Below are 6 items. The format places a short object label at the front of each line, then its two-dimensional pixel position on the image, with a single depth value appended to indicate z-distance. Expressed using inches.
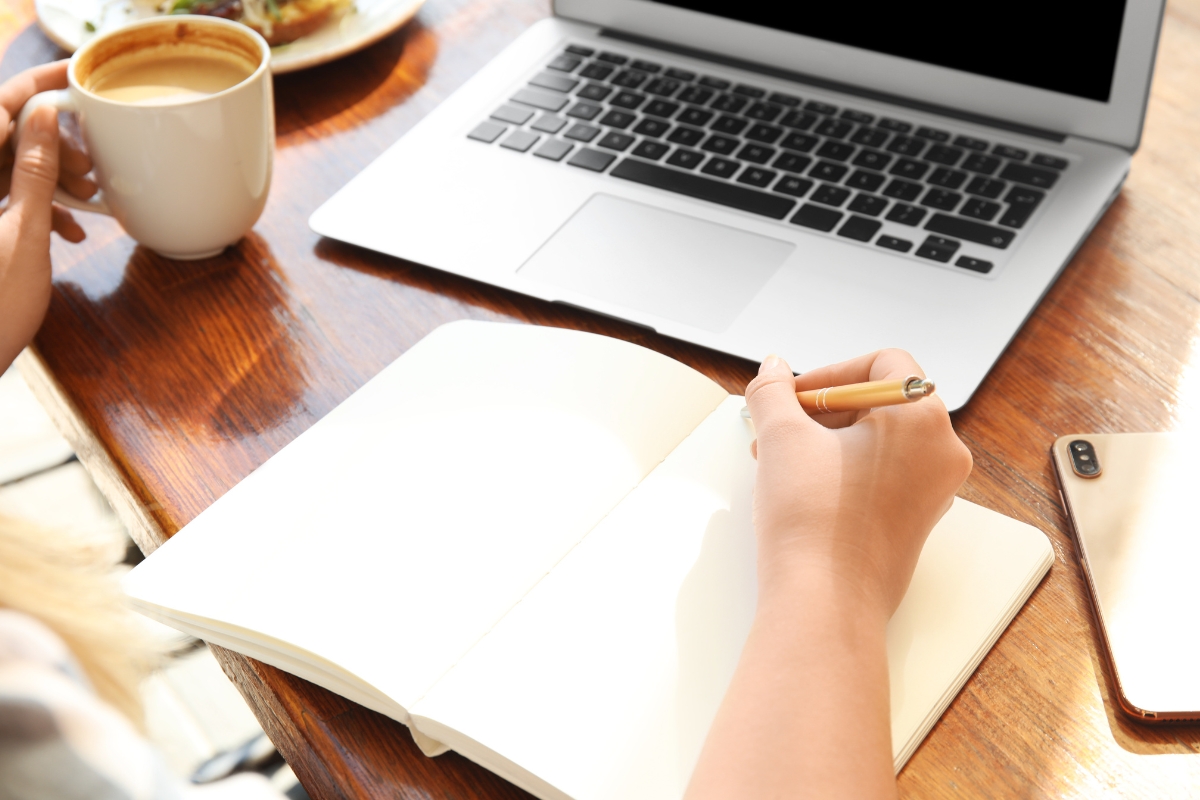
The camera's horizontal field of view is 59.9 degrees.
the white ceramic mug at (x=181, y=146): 27.5
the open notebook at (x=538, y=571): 18.7
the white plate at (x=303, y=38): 37.6
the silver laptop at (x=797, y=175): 28.1
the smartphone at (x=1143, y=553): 19.6
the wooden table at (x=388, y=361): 19.3
